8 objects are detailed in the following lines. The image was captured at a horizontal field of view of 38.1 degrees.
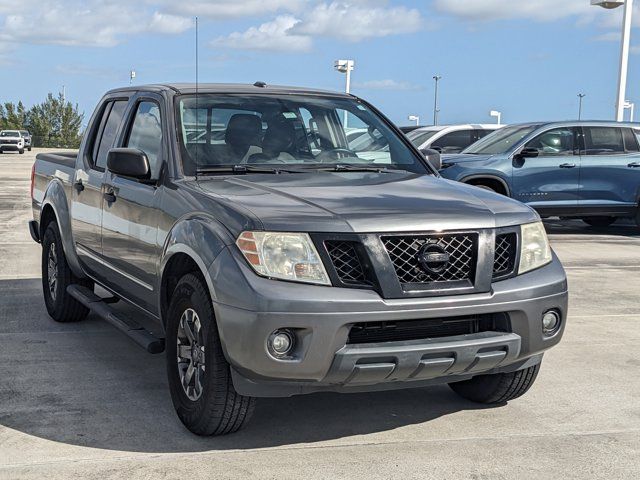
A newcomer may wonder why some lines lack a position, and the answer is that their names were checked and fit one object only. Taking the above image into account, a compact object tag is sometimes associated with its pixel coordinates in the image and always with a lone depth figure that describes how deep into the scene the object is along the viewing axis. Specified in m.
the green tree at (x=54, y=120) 97.88
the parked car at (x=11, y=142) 55.44
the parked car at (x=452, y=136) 17.89
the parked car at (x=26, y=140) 64.20
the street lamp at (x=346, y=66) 31.20
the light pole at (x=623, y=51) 22.38
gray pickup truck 4.01
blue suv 13.89
